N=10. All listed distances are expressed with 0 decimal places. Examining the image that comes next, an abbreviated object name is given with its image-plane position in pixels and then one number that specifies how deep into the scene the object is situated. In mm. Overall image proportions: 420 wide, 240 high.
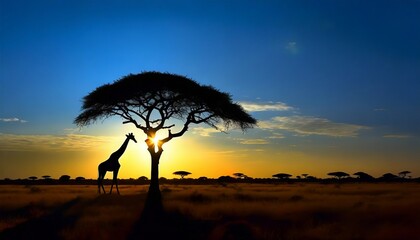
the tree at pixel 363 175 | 121962
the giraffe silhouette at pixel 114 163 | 27234
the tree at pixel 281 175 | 128375
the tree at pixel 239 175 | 141125
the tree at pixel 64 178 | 114588
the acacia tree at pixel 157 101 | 27781
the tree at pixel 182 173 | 133625
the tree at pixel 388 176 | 118350
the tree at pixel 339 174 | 120938
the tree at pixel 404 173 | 134612
